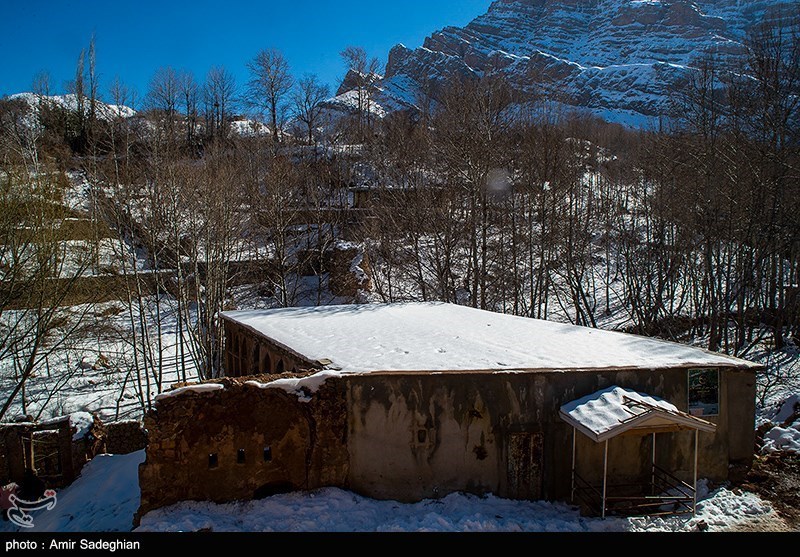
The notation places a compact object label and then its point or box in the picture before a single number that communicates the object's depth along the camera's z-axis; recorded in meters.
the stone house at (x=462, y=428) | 8.66
